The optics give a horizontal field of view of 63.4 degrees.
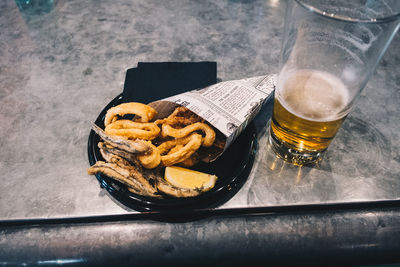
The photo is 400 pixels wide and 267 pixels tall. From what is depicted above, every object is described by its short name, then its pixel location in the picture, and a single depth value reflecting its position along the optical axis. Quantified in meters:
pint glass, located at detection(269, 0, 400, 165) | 0.28
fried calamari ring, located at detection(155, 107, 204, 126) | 0.33
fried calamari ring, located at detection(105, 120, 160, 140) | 0.31
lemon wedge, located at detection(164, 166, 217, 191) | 0.28
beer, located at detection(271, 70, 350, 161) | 0.28
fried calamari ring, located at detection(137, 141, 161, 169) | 0.28
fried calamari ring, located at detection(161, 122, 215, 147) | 0.31
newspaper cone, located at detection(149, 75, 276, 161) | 0.30
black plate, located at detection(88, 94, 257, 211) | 0.27
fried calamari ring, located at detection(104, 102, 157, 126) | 0.32
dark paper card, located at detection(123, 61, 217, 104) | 0.37
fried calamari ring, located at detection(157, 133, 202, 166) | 0.30
